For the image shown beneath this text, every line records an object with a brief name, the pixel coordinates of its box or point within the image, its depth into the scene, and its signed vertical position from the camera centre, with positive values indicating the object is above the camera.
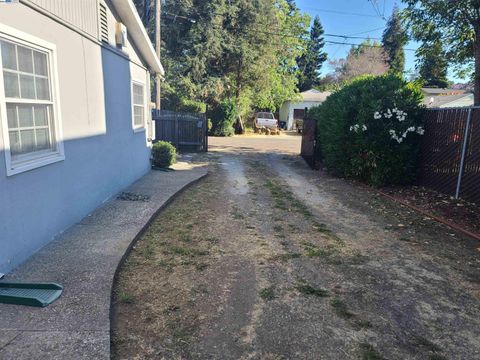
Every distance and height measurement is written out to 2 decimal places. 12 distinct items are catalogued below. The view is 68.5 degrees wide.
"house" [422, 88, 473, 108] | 26.38 +1.57
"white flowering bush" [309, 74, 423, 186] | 8.43 -0.22
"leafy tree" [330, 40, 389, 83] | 40.66 +6.49
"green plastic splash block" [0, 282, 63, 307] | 2.92 -1.53
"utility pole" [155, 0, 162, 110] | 14.08 +3.55
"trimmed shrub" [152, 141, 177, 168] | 10.77 -1.18
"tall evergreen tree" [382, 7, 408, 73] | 43.62 +8.38
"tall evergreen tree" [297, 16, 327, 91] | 52.35 +8.12
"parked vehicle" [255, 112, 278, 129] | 28.64 -0.35
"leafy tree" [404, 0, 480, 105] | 8.22 +2.39
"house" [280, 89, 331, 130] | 34.38 +1.00
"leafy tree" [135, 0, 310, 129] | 22.03 +4.35
